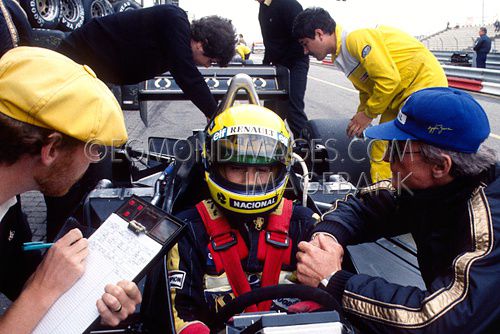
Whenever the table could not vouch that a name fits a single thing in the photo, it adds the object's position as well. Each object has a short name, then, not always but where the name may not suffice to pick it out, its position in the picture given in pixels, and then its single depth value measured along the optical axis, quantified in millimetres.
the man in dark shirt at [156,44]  3184
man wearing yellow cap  1104
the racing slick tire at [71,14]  6151
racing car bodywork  1806
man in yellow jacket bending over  3318
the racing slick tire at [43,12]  5473
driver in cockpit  1729
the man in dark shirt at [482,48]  14984
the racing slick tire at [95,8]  6926
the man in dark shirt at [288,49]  5031
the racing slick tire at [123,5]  8571
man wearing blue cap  1325
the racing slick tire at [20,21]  2737
